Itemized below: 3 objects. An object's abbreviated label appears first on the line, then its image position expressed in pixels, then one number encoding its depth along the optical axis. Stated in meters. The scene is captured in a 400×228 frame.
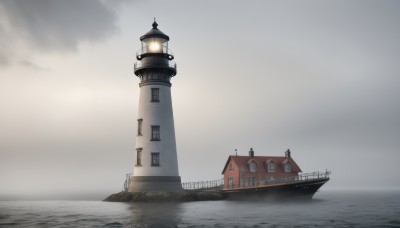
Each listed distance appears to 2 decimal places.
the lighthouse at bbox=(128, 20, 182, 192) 45.25
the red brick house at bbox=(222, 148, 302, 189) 56.97
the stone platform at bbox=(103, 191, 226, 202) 43.72
